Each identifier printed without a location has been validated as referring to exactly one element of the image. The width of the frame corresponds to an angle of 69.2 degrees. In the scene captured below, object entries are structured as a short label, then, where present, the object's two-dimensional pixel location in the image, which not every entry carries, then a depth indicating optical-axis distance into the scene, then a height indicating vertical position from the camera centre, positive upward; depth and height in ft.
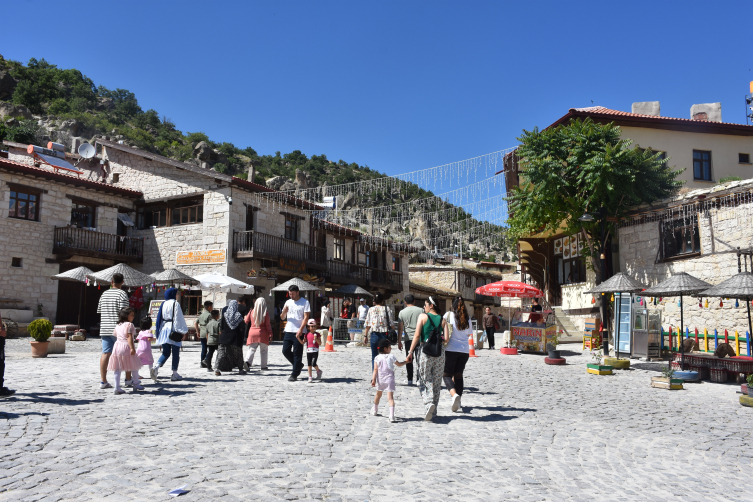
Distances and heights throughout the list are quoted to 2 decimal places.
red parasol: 66.64 +2.44
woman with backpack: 23.31 -2.04
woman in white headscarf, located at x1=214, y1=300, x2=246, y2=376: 34.60 -2.26
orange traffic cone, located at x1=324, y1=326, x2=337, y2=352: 59.47 -4.15
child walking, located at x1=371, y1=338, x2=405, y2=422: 22.77 -2.86
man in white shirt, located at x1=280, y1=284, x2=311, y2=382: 32.31 -1.09
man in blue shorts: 28.53 -0.70
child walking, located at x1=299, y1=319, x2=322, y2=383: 32.94 -2.47
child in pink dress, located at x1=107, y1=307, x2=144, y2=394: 27.37 -2.35
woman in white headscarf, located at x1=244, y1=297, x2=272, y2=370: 36.83 -1.54
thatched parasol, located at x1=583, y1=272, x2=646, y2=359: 46.83 +2.15
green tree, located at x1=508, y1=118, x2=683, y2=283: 59.52 +14.97
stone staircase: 72.79 -2.64
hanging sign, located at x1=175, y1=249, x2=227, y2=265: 78.12 +7.01
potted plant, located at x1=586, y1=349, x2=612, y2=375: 41.37 -4.43
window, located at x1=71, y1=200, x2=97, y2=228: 80.45 +13.19
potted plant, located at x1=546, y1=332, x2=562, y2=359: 57.93 -3.42
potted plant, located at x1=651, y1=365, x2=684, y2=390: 34.40 -4.43
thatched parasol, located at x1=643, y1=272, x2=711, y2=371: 38.86 +1.76
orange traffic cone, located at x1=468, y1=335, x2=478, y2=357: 54.53 -4.25
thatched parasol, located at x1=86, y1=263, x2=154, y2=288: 57.52 +2.95
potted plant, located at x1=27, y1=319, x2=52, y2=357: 44.80 -2.66
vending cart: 57.88 -2.50
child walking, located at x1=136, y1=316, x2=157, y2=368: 29.94 -2.35
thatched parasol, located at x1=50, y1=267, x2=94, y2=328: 62.51 +3.35
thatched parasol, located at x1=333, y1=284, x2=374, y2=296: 89.97 +2.82
